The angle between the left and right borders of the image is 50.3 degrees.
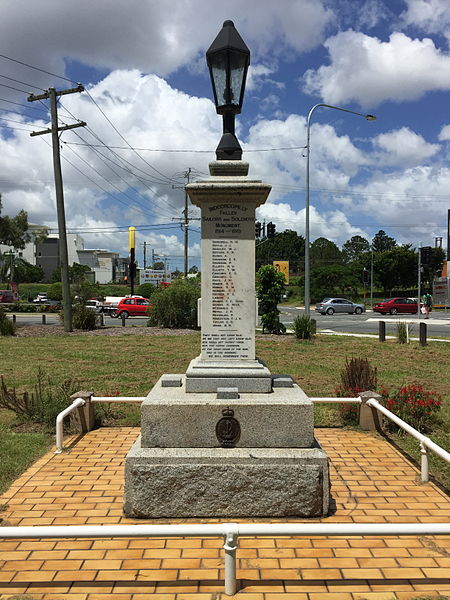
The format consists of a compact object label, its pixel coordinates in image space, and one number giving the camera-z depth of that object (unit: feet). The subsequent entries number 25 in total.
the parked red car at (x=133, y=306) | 113.19
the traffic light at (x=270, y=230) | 98.17
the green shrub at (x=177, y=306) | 74.64
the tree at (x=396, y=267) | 211.61
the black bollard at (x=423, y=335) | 52.24
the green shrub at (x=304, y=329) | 58.34
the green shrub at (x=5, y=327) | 63.57
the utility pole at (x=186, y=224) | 138.67
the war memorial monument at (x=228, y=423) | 13.47
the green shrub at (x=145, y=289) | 187.46
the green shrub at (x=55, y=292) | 184.34
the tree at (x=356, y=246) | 290.76
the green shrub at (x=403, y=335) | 55.62
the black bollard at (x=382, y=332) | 56.34
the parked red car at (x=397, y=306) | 132.26
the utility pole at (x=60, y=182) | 66.85
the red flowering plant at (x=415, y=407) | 21.81
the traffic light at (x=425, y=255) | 90.07
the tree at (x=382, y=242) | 335.88
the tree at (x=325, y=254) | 265.13
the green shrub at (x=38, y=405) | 22.61
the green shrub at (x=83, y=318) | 71.61
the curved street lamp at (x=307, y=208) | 69.36
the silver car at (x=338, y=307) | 133.49
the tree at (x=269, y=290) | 61.57
